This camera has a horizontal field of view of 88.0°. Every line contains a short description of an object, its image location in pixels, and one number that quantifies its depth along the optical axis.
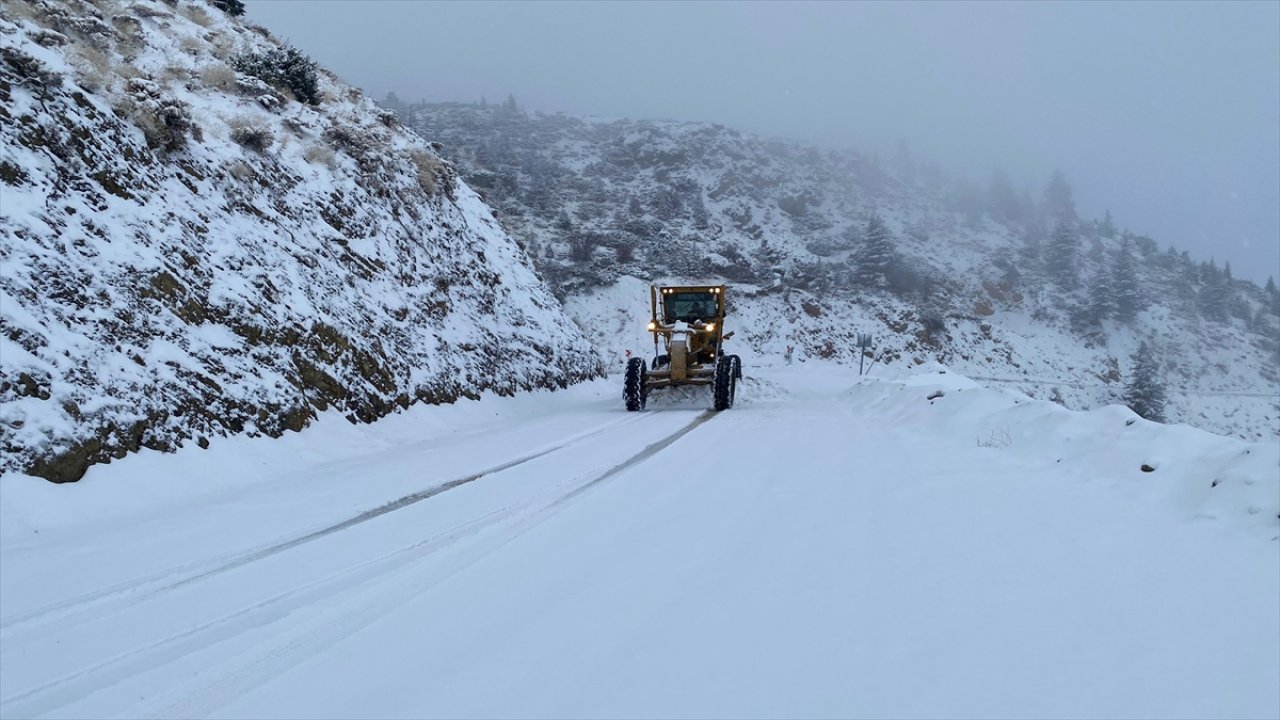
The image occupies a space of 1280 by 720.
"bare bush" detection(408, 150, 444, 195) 16.88
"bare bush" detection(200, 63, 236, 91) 12.93
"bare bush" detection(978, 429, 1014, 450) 7.94
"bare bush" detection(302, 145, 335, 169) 13.46
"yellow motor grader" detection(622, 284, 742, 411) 15.45
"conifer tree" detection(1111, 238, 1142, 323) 49.53
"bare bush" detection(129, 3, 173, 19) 13.64
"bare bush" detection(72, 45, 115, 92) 9.53
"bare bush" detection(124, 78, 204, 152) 9.80
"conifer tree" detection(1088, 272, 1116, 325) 49.50
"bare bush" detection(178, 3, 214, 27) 15.17
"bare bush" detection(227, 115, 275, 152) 11.79
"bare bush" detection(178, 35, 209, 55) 13.64
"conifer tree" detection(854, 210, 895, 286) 49.44
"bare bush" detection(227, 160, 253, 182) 11.05
